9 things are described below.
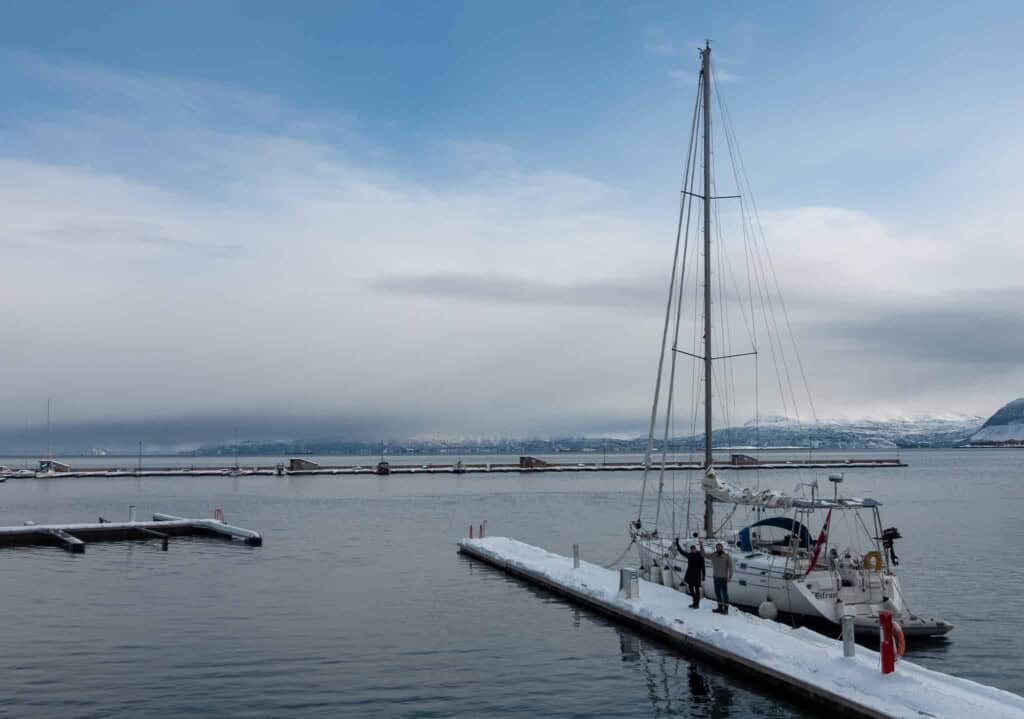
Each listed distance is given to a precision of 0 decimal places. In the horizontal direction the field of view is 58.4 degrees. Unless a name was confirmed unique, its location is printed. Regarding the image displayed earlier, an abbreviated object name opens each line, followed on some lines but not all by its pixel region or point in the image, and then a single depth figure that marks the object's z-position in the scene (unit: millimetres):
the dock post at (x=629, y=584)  29705
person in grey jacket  26562
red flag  27062
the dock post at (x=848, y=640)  20641
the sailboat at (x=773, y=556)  27031
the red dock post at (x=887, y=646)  19047
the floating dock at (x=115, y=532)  51250
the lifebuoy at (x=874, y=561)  27406
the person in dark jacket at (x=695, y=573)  27047
